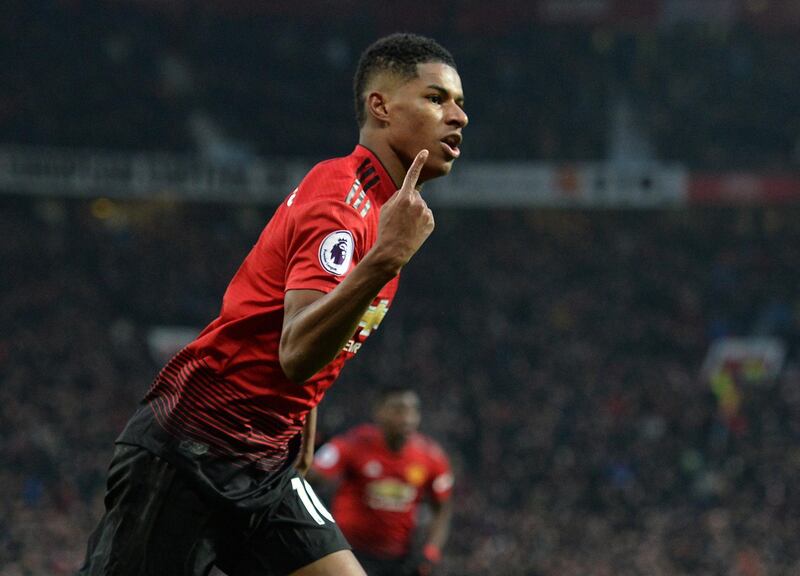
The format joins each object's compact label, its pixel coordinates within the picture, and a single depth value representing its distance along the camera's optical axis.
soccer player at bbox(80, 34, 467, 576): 6.35
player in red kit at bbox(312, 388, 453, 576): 15.06
